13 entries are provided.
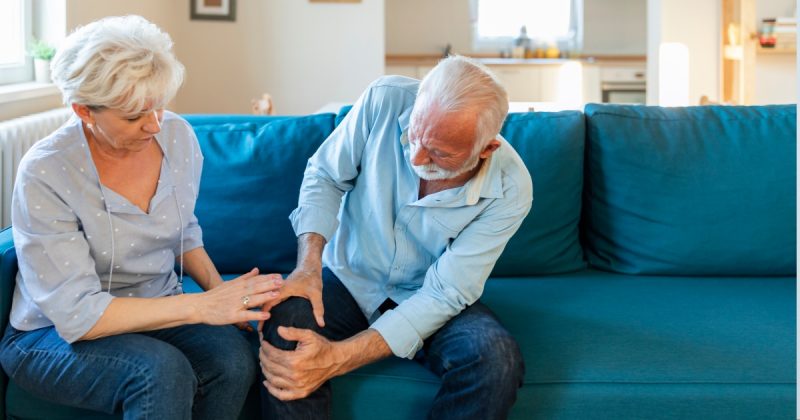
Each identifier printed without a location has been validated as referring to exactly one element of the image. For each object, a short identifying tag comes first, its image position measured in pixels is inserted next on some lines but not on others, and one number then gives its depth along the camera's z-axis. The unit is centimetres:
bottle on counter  815
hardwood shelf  576
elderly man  189
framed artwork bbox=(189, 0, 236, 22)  594
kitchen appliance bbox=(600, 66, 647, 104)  796
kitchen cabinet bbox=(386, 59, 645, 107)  795
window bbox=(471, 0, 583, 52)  837
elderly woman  178
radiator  289
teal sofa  246
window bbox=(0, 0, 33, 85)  359
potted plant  366
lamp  610
